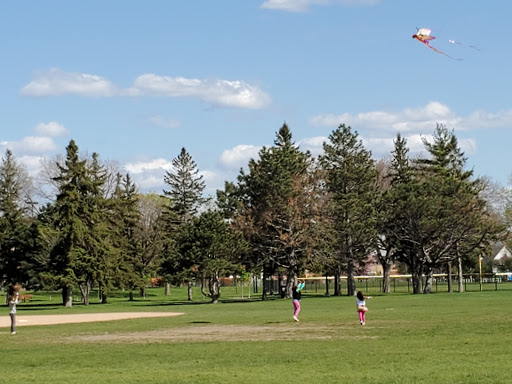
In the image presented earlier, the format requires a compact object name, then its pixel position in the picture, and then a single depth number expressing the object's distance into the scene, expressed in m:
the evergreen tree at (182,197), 102.64
